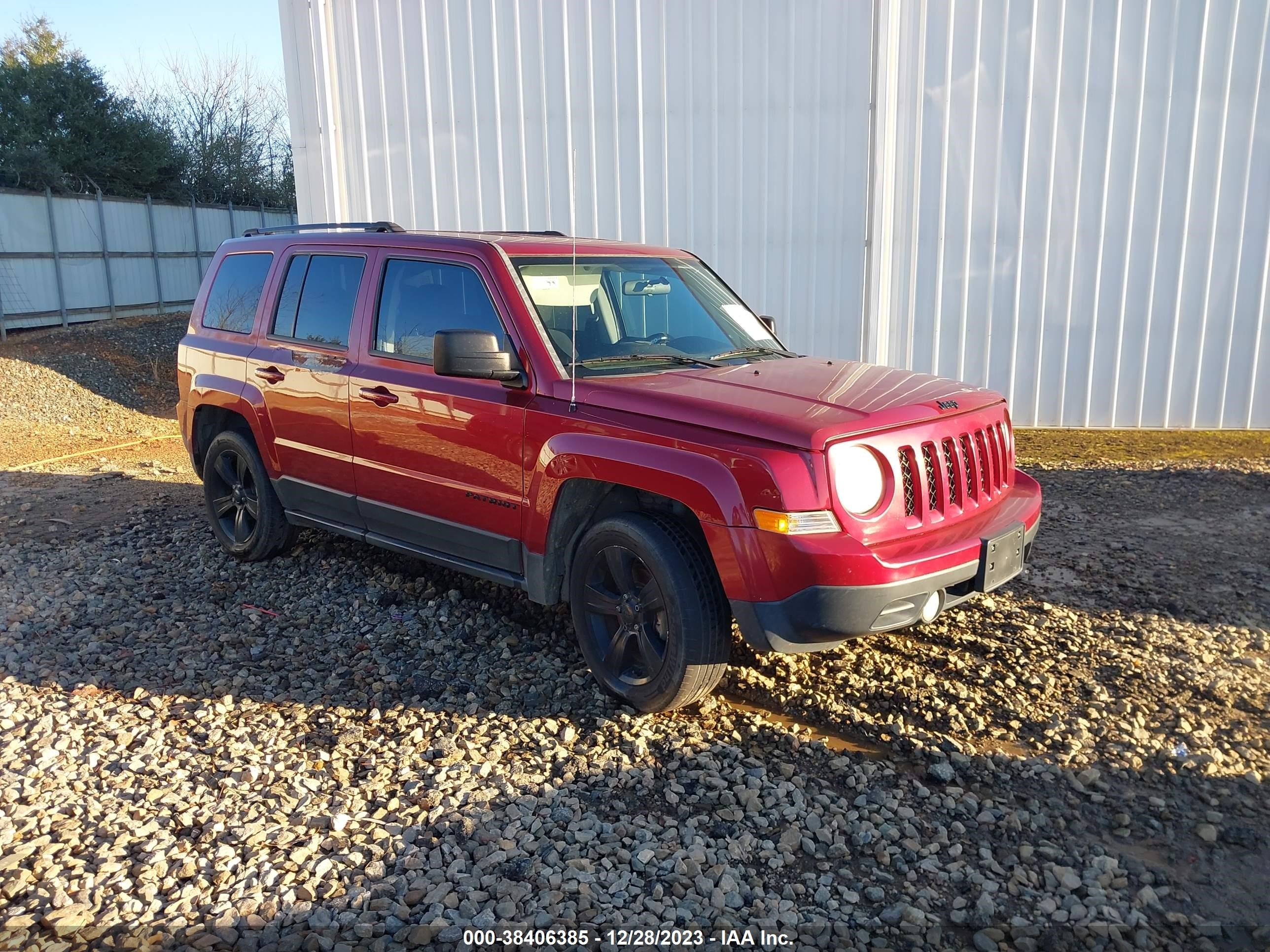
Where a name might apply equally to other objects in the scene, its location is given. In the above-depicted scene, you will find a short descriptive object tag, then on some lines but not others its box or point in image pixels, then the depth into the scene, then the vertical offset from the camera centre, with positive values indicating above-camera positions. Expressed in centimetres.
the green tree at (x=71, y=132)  2027 +286
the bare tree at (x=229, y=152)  2605 +310
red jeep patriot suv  358 -78
